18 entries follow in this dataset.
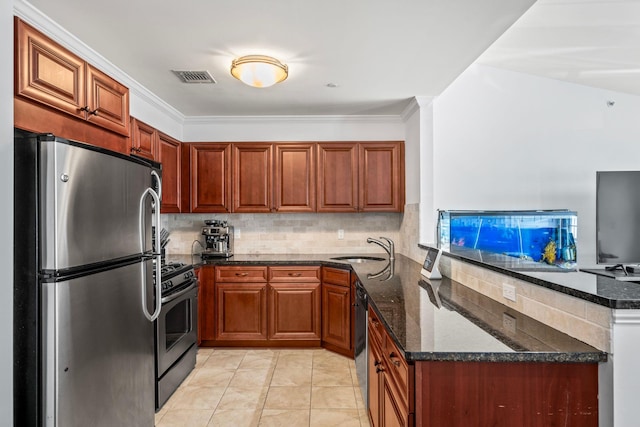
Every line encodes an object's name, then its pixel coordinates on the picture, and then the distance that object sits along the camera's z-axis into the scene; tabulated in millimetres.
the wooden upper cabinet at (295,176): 3961
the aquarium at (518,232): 3527
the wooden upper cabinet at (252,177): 3961
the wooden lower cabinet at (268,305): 3695
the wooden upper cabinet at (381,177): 3949
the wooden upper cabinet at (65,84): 1763
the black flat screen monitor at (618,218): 3303
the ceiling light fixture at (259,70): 2480
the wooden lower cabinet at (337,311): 3459
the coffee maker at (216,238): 4047
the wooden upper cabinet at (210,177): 3967
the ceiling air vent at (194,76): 2797
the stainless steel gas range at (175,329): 2650
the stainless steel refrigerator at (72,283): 1495
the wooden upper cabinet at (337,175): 3953
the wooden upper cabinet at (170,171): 3529
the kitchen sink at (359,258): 3994
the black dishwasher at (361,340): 2513
